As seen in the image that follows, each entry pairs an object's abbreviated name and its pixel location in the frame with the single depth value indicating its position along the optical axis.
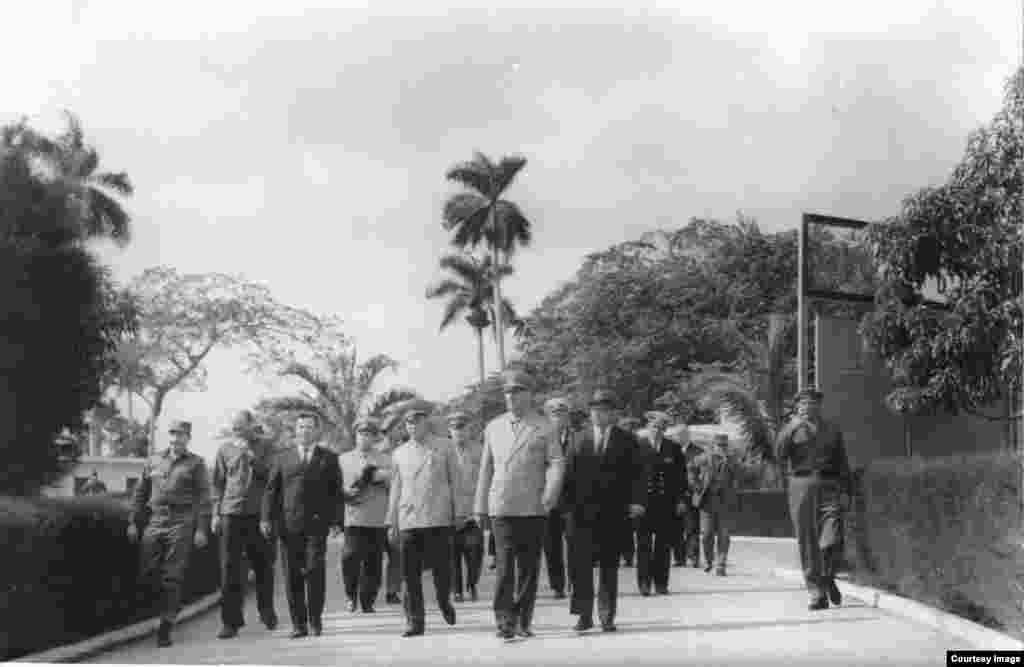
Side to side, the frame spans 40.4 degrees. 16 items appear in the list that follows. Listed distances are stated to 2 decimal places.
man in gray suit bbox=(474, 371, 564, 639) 10.49
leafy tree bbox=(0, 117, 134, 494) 23.48
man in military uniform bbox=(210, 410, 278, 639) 12.13
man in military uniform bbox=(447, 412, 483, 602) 13.70
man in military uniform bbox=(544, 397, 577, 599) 14.47
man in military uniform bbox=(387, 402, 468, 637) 11.06
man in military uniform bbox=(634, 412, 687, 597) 14.65
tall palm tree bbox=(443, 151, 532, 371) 30.12
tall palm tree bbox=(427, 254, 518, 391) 41.72
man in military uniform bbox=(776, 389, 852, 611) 12.45
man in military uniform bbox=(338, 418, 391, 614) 13.61
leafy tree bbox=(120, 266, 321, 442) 28.70
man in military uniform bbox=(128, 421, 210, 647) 11.84
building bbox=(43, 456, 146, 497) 44.56
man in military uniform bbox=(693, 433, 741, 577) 17.33
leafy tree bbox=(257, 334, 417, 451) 32.10
